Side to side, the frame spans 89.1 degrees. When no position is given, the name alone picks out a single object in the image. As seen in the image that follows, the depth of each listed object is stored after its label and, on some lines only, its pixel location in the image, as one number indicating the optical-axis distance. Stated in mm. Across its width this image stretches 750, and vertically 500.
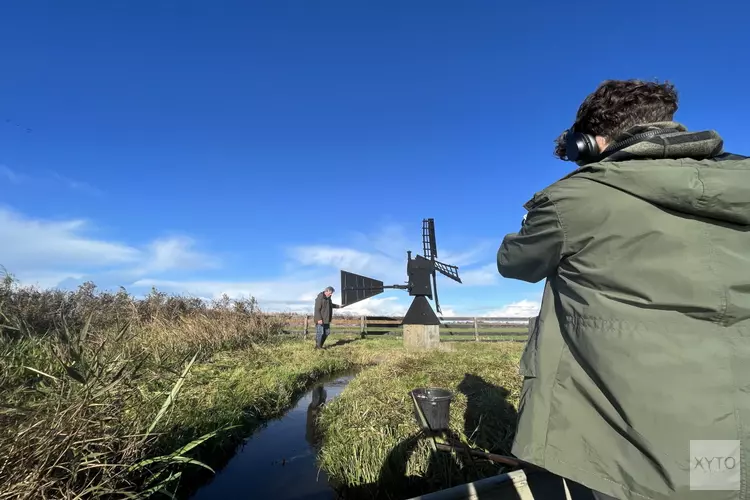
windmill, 12656
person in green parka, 1002
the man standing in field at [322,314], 13398
